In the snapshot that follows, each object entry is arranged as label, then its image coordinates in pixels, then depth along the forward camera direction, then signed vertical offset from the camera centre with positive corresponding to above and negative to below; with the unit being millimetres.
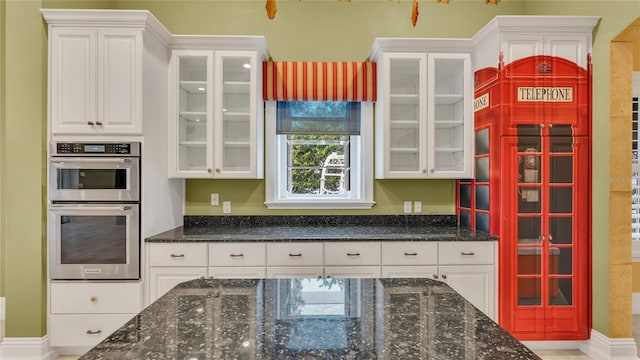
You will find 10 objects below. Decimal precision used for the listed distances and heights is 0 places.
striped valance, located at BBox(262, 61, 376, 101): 3273 +954
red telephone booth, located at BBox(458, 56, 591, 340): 2688 -157
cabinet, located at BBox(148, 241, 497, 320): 2623 -626
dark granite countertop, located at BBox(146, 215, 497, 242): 2689 -437
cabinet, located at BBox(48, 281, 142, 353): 2562 -955
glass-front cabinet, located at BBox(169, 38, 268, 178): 2943 +583
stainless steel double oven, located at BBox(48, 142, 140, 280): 2527 -224
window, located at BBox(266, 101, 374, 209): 3373 +265
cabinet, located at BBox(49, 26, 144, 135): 2553 +744
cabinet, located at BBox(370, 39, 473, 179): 3023 +640
